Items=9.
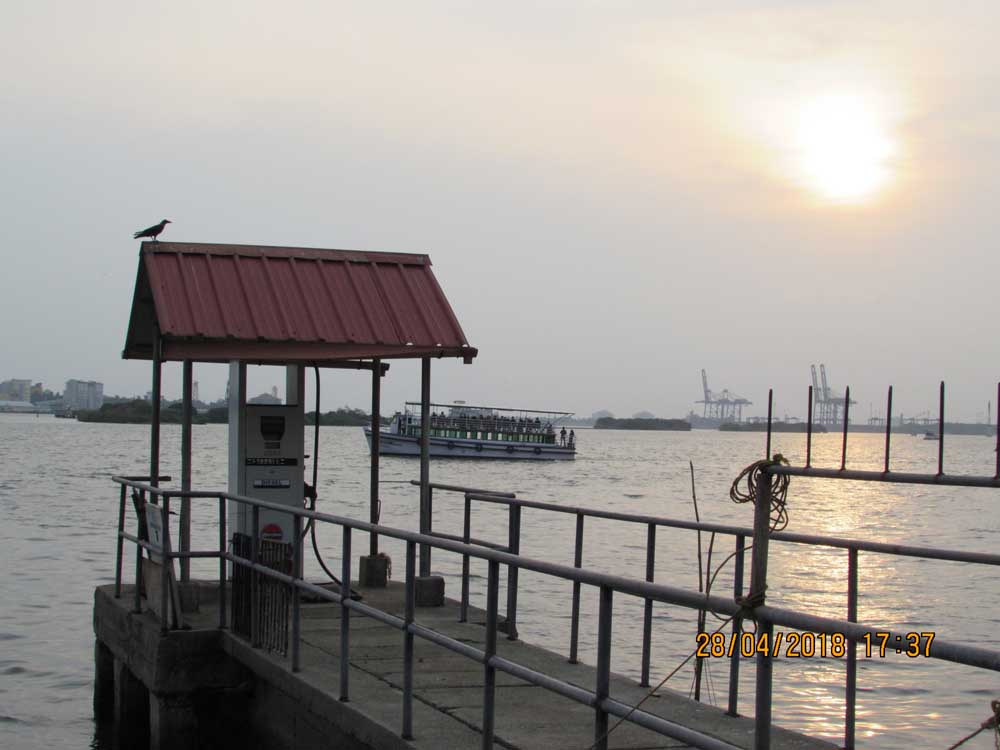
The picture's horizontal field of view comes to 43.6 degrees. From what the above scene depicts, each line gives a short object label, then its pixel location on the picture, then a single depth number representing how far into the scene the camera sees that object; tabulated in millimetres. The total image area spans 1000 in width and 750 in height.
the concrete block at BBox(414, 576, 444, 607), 10016
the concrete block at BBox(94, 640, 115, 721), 10641
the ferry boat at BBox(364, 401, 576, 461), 82250
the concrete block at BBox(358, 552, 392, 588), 10828
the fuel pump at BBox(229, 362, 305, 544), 10102
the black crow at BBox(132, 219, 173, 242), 10125
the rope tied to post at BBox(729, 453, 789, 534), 4109
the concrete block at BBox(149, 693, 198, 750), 8266
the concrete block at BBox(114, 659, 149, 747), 9656
